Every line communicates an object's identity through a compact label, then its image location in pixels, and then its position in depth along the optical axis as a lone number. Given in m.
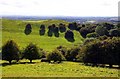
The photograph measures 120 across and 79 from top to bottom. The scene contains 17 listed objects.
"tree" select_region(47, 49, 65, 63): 86.94
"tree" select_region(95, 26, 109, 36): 167.68
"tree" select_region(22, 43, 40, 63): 89.06
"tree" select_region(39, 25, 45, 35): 172.09
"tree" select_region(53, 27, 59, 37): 172.79
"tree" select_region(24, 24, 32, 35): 170.88
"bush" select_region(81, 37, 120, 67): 77.75
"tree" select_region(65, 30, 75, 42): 167.57
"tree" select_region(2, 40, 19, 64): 84.88
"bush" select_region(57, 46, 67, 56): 105.67
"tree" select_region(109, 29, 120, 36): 158.82
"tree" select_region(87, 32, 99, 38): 164.56
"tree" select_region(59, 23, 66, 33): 183.38
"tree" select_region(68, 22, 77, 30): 195.60
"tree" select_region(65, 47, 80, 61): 96.69
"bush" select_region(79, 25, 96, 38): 181.82
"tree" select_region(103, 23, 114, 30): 179.15
